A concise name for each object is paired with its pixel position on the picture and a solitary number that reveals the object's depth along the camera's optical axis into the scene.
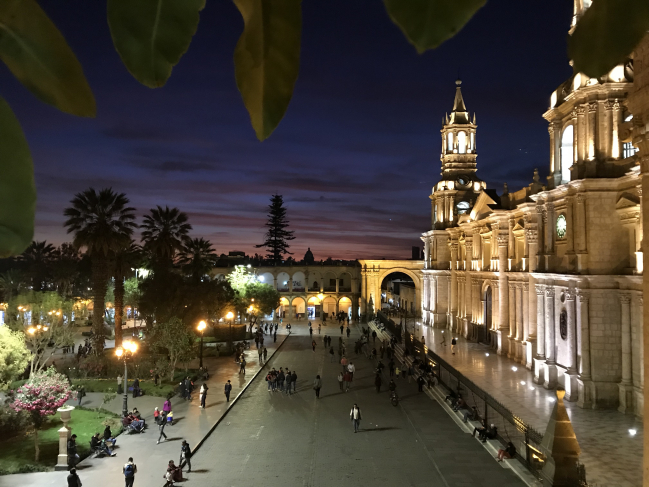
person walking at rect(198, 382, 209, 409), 19.61
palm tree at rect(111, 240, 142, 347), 29.41
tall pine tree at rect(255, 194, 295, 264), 75.56
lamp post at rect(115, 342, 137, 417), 18.30
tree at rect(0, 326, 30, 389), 15.86
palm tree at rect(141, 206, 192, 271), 31.44
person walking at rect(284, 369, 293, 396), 22.39
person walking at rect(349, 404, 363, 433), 16.70
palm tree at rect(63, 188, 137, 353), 26.72
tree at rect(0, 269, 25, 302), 41.50
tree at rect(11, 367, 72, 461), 14.91
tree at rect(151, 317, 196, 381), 23.97
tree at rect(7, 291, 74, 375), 24.33
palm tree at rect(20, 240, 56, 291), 46.39
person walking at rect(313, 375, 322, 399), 21.80
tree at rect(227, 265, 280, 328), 41.75
